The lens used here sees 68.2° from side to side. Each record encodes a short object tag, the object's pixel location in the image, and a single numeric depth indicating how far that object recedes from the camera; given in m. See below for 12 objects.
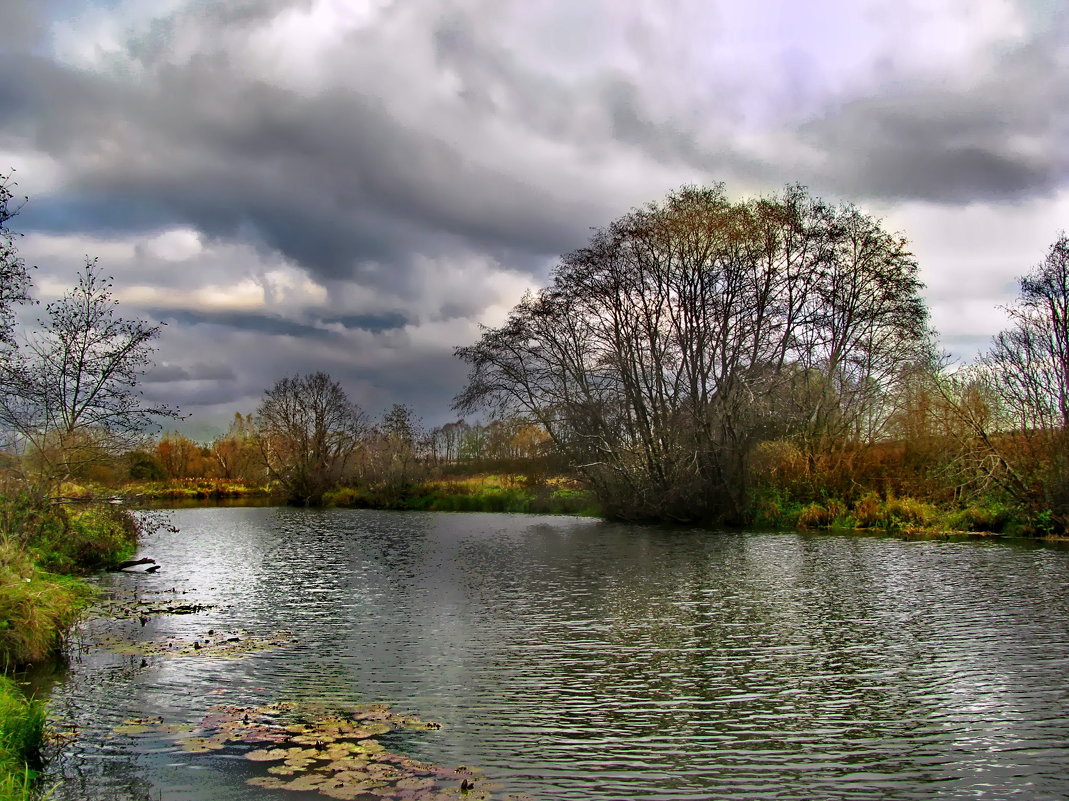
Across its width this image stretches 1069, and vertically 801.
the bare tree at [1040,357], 27.75
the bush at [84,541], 17.14
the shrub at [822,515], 32.41
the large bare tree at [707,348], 34.62
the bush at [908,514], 28.92
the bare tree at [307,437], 64.50
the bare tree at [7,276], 14.00
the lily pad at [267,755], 6.89
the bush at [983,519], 27.25
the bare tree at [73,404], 16.84
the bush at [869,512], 30.72
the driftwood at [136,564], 21.11
